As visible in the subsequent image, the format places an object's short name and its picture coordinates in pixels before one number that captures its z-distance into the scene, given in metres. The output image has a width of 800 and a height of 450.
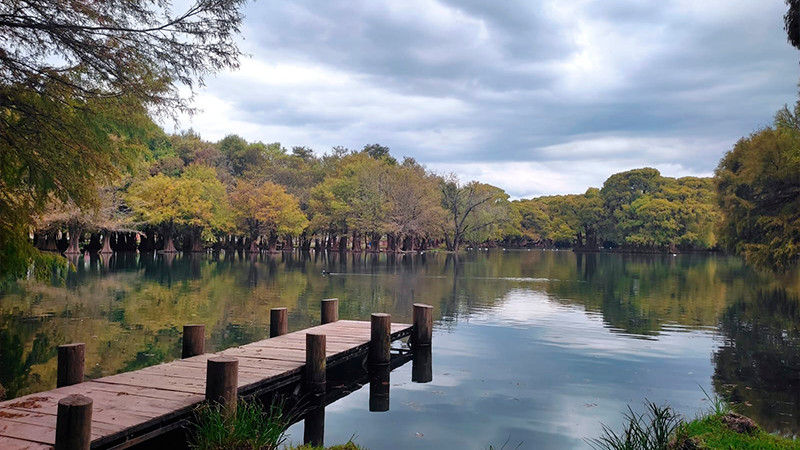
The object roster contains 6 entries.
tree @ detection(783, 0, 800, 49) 6.65
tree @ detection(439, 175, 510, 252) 86.44
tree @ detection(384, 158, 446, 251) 75.44
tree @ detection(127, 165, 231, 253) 61.96
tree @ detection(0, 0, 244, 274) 9.61
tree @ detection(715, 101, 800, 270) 29.55
